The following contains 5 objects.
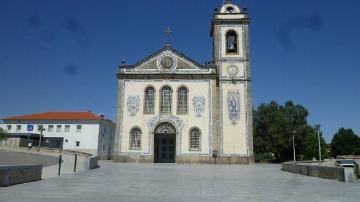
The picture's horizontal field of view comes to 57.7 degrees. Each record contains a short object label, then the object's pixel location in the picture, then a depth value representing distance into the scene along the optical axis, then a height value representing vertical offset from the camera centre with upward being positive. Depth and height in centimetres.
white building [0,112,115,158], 4931 +265
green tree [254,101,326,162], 4772 +301
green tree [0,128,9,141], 4219 +147
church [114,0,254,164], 2983 +370
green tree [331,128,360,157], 7462 +189
